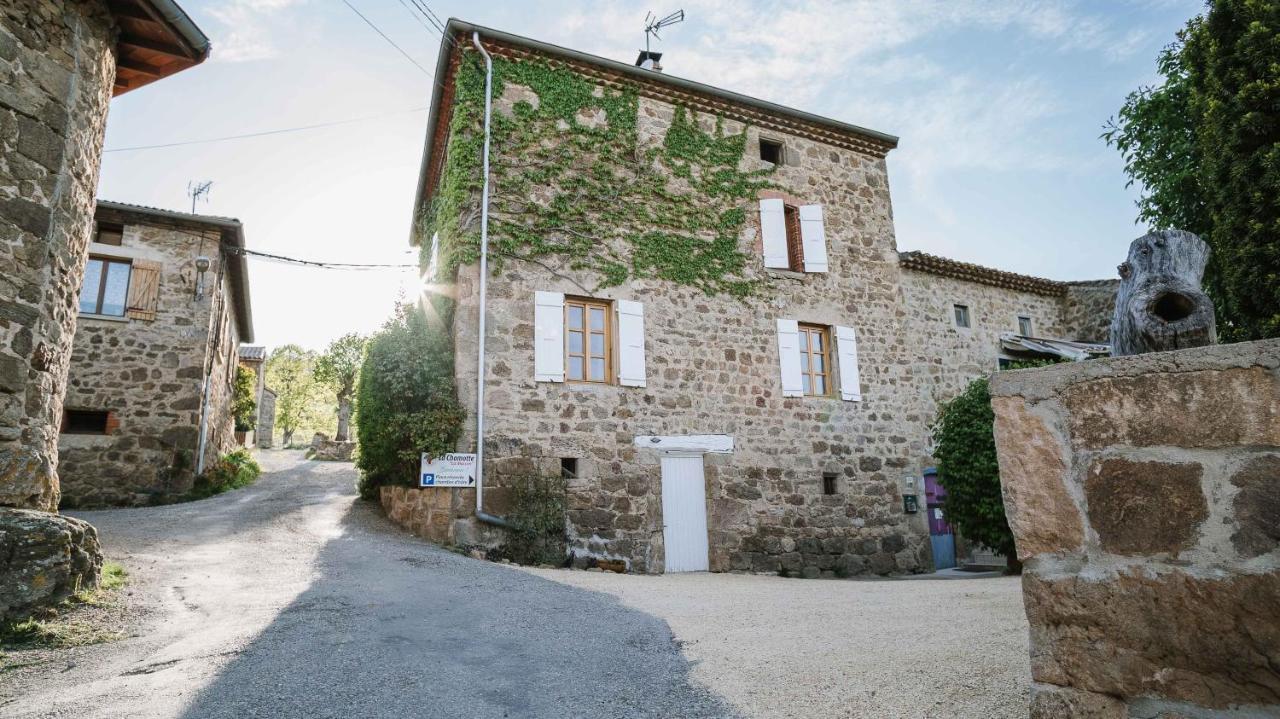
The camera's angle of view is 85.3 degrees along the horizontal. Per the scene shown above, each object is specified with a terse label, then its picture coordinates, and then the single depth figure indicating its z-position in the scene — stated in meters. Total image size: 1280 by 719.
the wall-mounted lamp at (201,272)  11.82
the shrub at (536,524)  7.93
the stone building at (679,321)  8.72
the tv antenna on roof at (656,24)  11.77
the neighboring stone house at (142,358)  10.80
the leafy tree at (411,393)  8.24
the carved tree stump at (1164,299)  2.03
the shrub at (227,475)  11.52
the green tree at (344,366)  27.42
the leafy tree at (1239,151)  7.07
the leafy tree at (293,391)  41.77
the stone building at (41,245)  4.15
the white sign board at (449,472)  7.96
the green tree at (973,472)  8.34
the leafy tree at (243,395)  16.86
